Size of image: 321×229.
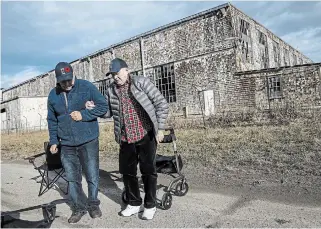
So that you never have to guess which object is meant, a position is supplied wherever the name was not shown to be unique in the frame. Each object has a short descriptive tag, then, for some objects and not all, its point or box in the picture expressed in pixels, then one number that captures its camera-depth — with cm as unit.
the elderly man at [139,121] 421
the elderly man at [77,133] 433
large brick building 1847
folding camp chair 588
